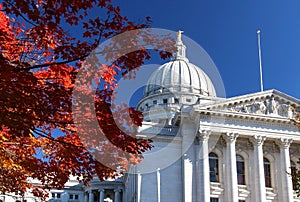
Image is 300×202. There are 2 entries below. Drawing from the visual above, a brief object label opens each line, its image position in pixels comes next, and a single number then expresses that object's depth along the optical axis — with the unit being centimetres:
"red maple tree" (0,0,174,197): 1159
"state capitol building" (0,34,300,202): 4494
